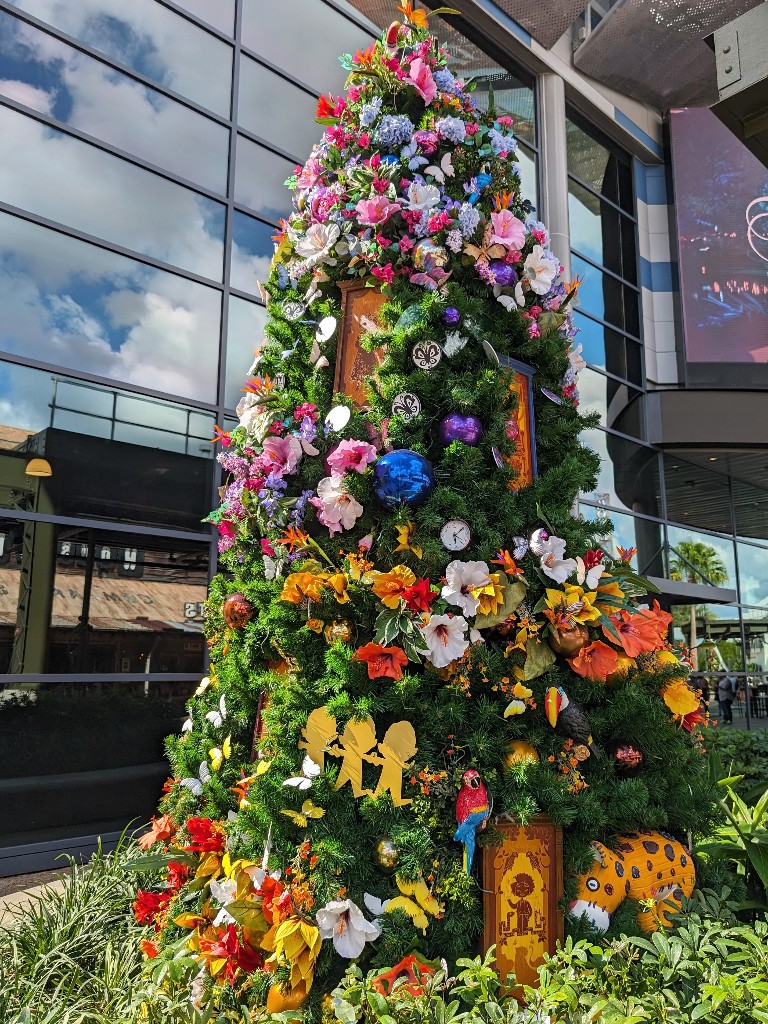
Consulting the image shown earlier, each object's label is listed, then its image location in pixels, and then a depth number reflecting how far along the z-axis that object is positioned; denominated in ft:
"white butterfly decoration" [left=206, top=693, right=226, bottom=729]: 10.61
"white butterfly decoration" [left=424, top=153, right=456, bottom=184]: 10.24
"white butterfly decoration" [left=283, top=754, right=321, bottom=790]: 8.22
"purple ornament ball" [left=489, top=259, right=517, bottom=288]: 9.92
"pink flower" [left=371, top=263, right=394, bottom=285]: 9.80
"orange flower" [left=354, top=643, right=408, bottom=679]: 8.45
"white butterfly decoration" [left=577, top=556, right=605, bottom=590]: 9.09
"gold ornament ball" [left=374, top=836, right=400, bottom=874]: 7.90
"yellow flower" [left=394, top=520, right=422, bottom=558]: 8.84
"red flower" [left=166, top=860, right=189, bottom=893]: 10.23
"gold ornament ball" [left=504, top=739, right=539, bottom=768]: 8.35
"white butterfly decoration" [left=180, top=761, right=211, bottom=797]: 10.57
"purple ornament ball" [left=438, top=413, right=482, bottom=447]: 9.19
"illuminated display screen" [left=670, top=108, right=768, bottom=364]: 43.14
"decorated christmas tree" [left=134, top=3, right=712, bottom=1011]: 8.07
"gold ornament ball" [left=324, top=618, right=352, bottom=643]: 8.93
